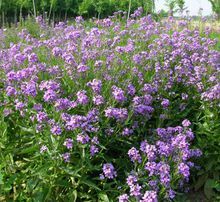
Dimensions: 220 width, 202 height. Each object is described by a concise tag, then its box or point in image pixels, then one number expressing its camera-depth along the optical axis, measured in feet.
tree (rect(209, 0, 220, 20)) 64.26
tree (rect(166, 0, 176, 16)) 46.94
